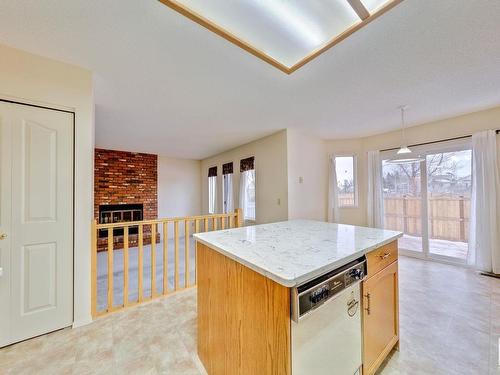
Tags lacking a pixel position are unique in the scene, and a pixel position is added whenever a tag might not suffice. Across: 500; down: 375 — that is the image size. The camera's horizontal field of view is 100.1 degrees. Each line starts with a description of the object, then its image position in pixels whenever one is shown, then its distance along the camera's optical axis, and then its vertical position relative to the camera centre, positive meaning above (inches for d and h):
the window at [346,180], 183.3 +8.2
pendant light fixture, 109.8 +25.1
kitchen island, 35.5 -20.7
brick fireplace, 206.7 +2.9
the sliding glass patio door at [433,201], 134.7 -8.7
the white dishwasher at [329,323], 34.9 -25.8
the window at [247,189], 192.5 +1.3
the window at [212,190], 251.8 +1.0
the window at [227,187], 222.8 +3.4
